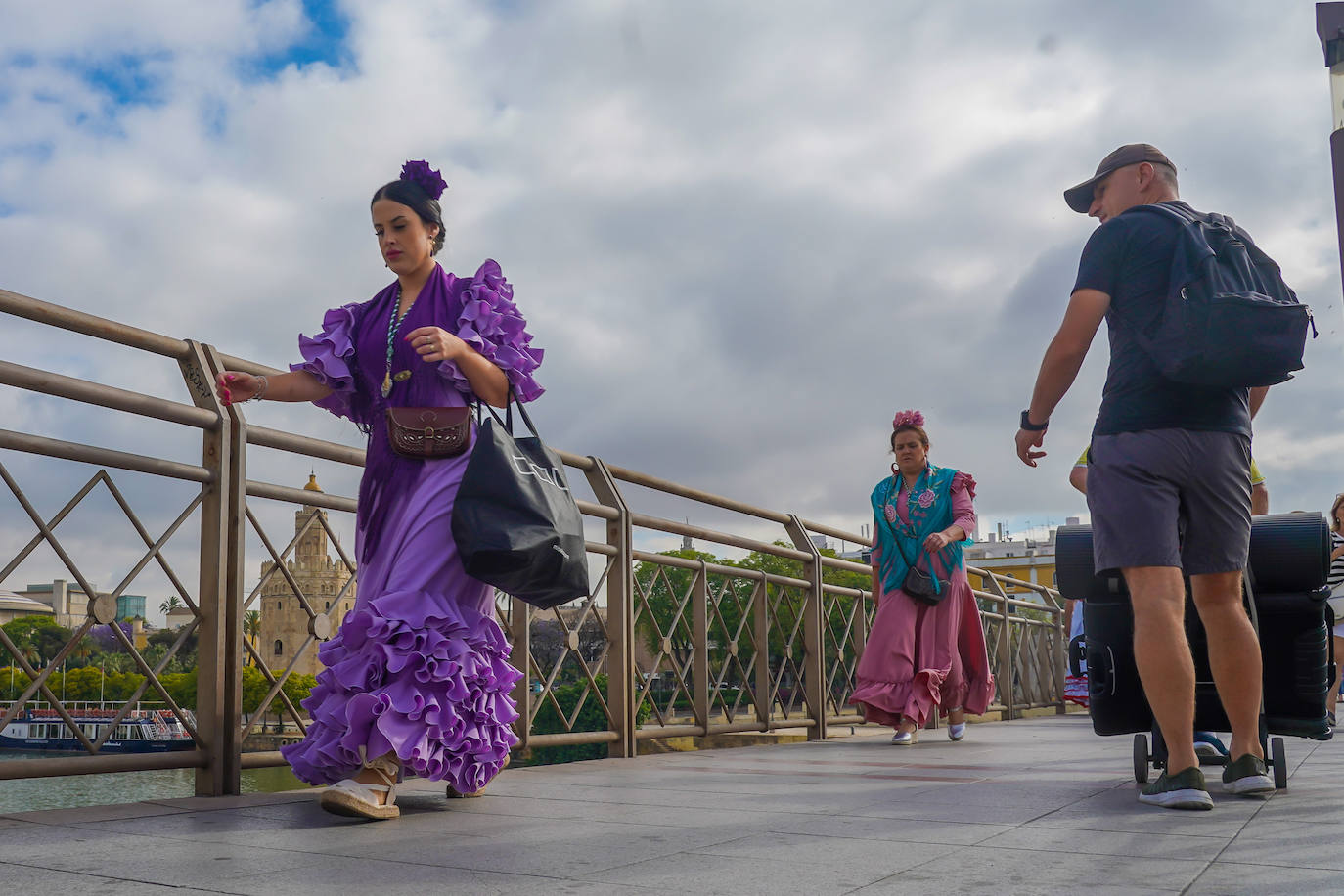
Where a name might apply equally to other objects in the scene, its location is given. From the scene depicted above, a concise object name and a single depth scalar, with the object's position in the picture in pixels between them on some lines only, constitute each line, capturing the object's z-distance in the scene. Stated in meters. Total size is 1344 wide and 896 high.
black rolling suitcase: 3.44
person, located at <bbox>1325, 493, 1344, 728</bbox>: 7.56
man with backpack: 3.03
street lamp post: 7.97
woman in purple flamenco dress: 3.07
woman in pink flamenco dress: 6.99
